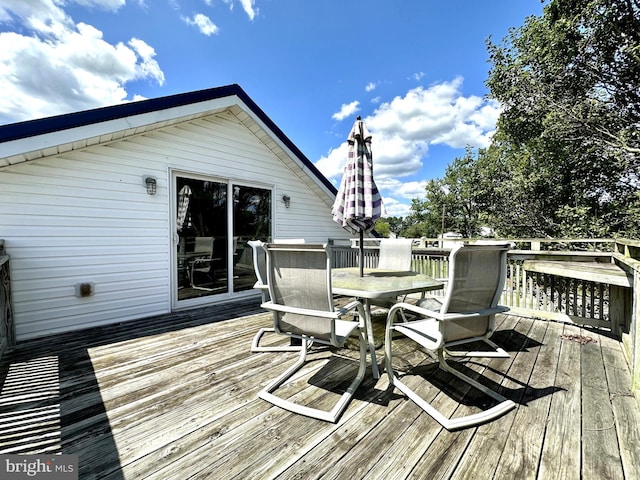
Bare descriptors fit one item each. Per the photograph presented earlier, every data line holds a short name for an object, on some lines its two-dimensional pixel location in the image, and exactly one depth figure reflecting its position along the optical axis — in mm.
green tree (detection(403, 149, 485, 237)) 26016
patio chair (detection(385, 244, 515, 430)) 1787
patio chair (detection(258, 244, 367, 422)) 1870
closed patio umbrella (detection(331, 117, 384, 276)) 3191
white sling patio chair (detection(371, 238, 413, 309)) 3943
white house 3328
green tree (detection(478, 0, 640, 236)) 7195
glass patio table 2371
